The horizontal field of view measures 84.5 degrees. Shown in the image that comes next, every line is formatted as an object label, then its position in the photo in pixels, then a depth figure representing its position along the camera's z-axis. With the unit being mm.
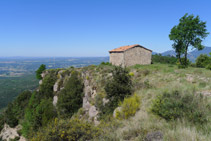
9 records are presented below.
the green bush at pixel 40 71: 35381
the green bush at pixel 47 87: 27469
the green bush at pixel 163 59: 44638
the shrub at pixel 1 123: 34809
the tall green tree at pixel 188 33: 21297
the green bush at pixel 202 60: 36375
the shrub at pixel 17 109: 30816
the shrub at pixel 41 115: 19795
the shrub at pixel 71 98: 18577
